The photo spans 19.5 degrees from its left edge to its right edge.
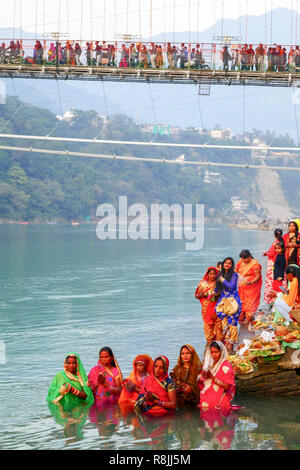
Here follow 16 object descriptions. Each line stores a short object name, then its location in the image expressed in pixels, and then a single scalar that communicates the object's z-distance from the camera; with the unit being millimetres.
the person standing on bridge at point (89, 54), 35469
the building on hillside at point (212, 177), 136500
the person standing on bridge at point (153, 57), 35094
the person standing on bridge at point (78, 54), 35778
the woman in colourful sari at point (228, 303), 13625
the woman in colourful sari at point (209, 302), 13883
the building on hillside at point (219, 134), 164250
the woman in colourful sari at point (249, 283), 15320
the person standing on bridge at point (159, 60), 35125
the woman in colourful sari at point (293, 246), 15712
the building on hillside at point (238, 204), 138600
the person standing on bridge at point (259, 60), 34688
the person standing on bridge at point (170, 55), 34641
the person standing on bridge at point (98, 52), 35625
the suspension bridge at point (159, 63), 34750
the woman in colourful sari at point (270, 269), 15859
